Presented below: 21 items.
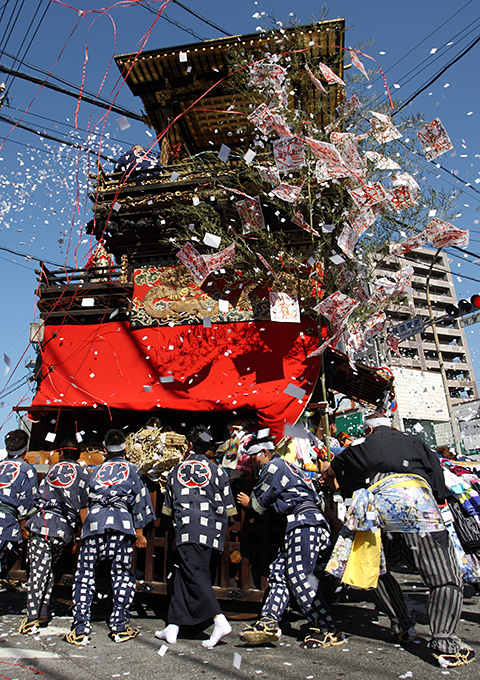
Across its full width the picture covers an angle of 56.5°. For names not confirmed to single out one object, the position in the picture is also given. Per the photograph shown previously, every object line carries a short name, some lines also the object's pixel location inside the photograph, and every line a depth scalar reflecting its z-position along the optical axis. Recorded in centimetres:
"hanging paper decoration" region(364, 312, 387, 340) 743
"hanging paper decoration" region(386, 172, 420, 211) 688
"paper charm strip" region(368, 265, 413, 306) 709
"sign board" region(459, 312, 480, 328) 1261
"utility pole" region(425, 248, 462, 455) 1492
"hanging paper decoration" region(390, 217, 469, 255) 634
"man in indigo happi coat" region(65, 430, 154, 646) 388
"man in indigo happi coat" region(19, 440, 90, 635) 423
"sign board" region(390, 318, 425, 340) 1181
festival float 697
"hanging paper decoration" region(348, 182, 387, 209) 659
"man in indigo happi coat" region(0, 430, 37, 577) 456
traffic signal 1147
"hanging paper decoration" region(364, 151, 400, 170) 696
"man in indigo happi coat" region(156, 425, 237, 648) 373
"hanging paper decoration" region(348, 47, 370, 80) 716
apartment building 5472
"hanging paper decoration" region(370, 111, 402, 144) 708
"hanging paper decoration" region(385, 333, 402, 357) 798
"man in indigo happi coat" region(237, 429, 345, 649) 356
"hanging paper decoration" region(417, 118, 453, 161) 644
